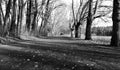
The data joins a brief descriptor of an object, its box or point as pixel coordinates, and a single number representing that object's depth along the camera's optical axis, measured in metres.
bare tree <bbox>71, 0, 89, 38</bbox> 33.66
